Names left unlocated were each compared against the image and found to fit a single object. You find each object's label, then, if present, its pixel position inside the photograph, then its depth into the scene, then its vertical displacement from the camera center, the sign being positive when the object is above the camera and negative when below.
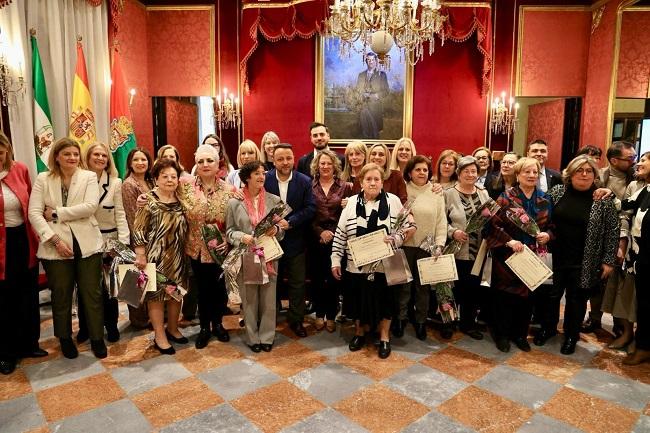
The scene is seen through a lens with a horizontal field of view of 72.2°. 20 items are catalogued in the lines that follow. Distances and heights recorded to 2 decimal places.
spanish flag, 4.91 +0.50
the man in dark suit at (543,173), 3.96 -0.11
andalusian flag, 4.50 +0.37
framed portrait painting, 6.69 +0.94
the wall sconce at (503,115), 6.54 +0.66
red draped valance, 6.32 +1.94
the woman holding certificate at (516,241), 3.12 -0.56
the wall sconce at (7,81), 4.06 +0.69
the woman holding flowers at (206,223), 3.13 -0.47
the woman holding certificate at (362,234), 3.09 -0.64
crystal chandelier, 4.36 +1.38
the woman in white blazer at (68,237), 2.93 -0.54
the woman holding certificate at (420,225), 3.27 -0.48
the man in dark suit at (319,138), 3.95 +0.18
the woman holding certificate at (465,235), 3.32 -0.56
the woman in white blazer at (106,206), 3.25 -0.37
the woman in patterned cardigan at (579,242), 3.08 -0.56
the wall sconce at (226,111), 6.64 +0.68
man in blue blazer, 3.36 -0.41
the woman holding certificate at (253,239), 3.12 -0.56
